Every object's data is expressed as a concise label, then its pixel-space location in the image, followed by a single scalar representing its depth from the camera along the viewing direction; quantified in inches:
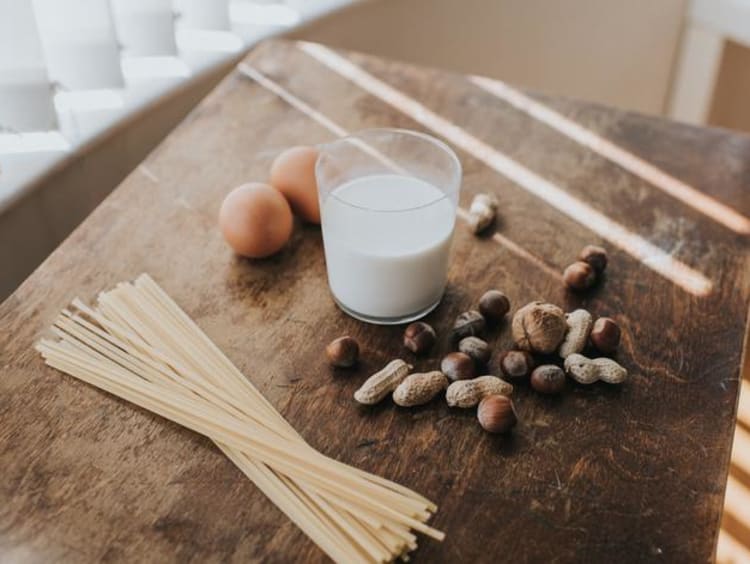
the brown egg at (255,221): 38.5
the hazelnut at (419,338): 34.5
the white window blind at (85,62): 47.8
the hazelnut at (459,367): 33.1
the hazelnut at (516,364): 33.2
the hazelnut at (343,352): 33.7
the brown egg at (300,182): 41.3
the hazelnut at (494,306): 36.1
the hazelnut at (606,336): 34.4
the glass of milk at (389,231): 34.5
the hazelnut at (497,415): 30.9
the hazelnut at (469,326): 35.4
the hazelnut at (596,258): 38.4
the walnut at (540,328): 34.1
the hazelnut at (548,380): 32.7
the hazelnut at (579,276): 37.4
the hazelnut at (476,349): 34.0
